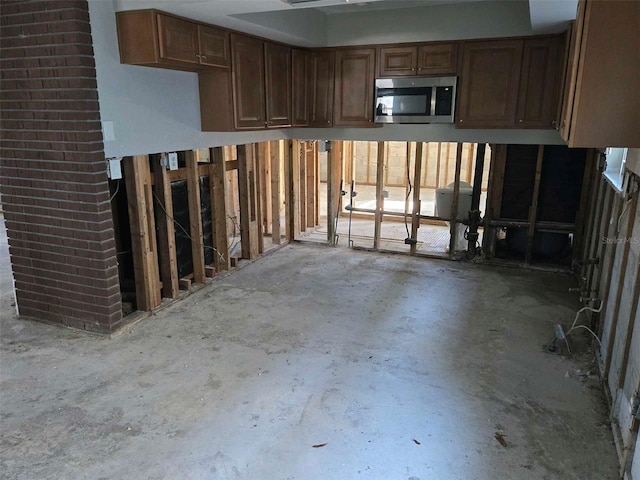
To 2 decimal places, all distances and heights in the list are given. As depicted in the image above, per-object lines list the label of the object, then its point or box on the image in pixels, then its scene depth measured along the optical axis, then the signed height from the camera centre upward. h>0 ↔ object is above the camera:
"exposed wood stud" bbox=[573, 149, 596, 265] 4.73 -0.76
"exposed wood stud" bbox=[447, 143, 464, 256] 5.14 -0.85
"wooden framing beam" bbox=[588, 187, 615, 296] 3.54 -0.92
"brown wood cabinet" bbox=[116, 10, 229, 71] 3.21 +0.65
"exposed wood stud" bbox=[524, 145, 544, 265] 4.88 -0.83
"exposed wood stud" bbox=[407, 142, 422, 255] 5.37 -0.82
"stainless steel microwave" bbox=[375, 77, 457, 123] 4.78 +0.33
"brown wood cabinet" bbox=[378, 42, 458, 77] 4.70 +0.74
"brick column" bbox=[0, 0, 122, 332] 3.11 -0.30
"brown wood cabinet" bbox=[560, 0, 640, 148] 1.97 +0.24
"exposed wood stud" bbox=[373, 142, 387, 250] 5.54 -0.83
